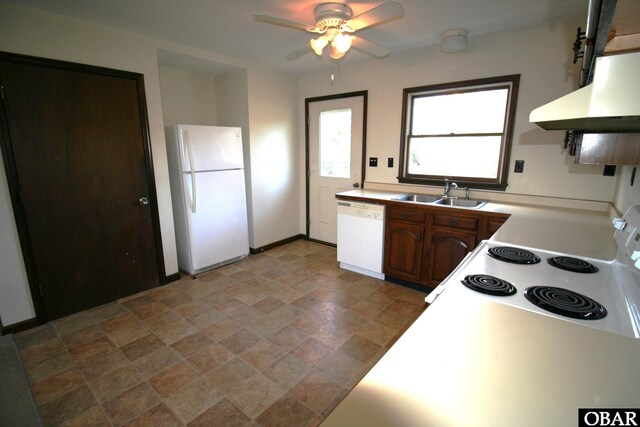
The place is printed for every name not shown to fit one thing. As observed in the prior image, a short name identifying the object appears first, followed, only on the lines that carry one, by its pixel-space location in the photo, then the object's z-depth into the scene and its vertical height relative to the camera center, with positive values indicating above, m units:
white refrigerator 3.15 -0.41
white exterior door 3.83 +0.03
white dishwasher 3.15 -0.89
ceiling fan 1.87 +0.90
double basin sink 2.96 -0.45
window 2.85 +0.27
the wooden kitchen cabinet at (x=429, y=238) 2.58 -0.77
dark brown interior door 2.25 -0.21
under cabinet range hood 0.67 +0.15
